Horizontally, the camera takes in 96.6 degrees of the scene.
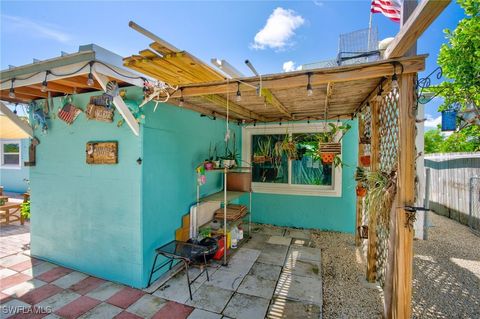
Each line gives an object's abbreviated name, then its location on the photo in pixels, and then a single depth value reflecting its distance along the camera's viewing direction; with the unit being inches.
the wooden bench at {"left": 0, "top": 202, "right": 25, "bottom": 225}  183.1
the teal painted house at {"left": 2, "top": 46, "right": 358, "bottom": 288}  99.5
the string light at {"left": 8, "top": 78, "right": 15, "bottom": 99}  91.4
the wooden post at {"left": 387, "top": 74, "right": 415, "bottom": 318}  70.5
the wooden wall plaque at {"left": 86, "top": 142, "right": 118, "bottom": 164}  106.1
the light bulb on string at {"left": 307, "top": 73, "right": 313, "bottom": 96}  77.9
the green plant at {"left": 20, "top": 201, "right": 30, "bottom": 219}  168.6
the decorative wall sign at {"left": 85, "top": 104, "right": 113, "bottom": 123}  103.0
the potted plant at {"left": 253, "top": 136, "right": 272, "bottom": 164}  172.4
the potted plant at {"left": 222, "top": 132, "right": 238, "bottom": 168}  141.5
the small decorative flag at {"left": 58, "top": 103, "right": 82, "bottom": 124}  114.5
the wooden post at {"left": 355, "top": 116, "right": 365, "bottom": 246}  147.8
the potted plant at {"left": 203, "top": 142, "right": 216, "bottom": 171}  138.3
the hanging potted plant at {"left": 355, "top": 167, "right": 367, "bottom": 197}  107.6
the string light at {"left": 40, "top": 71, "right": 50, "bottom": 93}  84.4
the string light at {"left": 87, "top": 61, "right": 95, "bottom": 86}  76.4
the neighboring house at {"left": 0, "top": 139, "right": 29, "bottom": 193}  308.8
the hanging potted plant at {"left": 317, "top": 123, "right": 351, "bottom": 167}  120.0
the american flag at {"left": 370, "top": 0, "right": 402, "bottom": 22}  117.5
